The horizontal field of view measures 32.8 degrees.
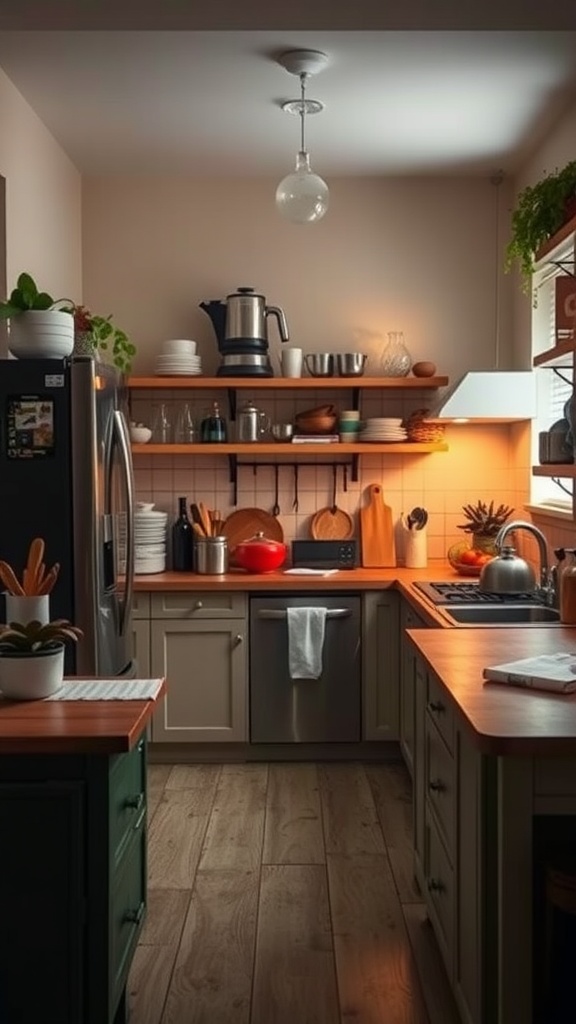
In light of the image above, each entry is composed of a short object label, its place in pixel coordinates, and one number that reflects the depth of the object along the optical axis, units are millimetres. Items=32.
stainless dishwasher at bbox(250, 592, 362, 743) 4367
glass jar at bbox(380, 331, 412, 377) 4785
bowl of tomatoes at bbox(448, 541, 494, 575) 4422
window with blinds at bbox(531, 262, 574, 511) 4340
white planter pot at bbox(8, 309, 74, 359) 3311
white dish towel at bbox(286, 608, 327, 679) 4312
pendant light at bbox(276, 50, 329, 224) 3654
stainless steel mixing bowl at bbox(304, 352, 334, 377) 4715
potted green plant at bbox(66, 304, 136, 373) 3680
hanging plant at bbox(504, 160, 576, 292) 3387
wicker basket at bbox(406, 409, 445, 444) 4727
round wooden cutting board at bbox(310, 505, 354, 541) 4941
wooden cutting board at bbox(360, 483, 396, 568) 4863
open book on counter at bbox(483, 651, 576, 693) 2213
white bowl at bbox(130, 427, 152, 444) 4723
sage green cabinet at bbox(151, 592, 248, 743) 4371
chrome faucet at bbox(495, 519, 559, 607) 3404
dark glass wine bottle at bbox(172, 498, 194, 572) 4727
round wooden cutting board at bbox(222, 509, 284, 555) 4930
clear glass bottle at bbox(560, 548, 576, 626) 3125
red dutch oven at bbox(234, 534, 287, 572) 4570
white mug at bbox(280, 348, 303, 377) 4699
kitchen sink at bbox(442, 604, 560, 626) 3547
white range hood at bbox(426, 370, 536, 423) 4324
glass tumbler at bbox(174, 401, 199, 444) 4812
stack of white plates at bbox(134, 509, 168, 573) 4629
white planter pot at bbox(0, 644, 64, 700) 2139
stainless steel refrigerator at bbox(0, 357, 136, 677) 3291
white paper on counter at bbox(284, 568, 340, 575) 4553
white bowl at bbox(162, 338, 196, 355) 4695
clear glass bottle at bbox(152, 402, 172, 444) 4836
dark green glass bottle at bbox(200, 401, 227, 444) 4711
